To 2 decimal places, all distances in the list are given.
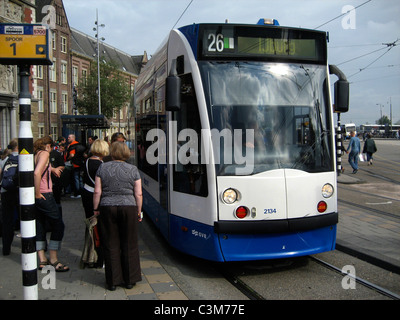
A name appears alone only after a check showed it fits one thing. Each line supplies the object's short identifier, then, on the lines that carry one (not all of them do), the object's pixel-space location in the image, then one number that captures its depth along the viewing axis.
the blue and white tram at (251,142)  4.63
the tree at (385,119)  131.81
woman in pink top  5.08
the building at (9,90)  25.00
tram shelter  19.70
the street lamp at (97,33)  39.10
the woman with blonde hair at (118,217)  4.49
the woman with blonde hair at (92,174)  5.24
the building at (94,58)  49.72
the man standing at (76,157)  10.59
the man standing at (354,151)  16.66
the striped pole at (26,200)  3.41
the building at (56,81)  40.72
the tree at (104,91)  42.19
